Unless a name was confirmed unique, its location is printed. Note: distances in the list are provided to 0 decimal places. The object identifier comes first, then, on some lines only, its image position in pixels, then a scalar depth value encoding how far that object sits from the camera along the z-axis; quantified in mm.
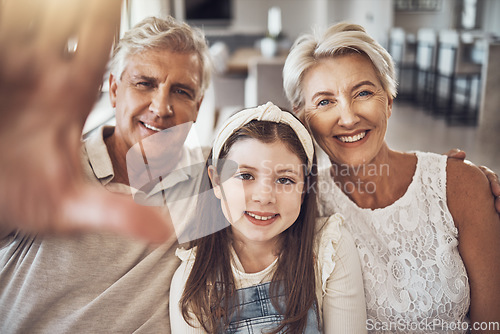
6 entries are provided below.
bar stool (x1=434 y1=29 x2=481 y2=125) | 4762
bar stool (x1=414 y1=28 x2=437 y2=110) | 5379
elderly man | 966
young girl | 926
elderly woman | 1034
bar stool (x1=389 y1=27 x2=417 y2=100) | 5934
